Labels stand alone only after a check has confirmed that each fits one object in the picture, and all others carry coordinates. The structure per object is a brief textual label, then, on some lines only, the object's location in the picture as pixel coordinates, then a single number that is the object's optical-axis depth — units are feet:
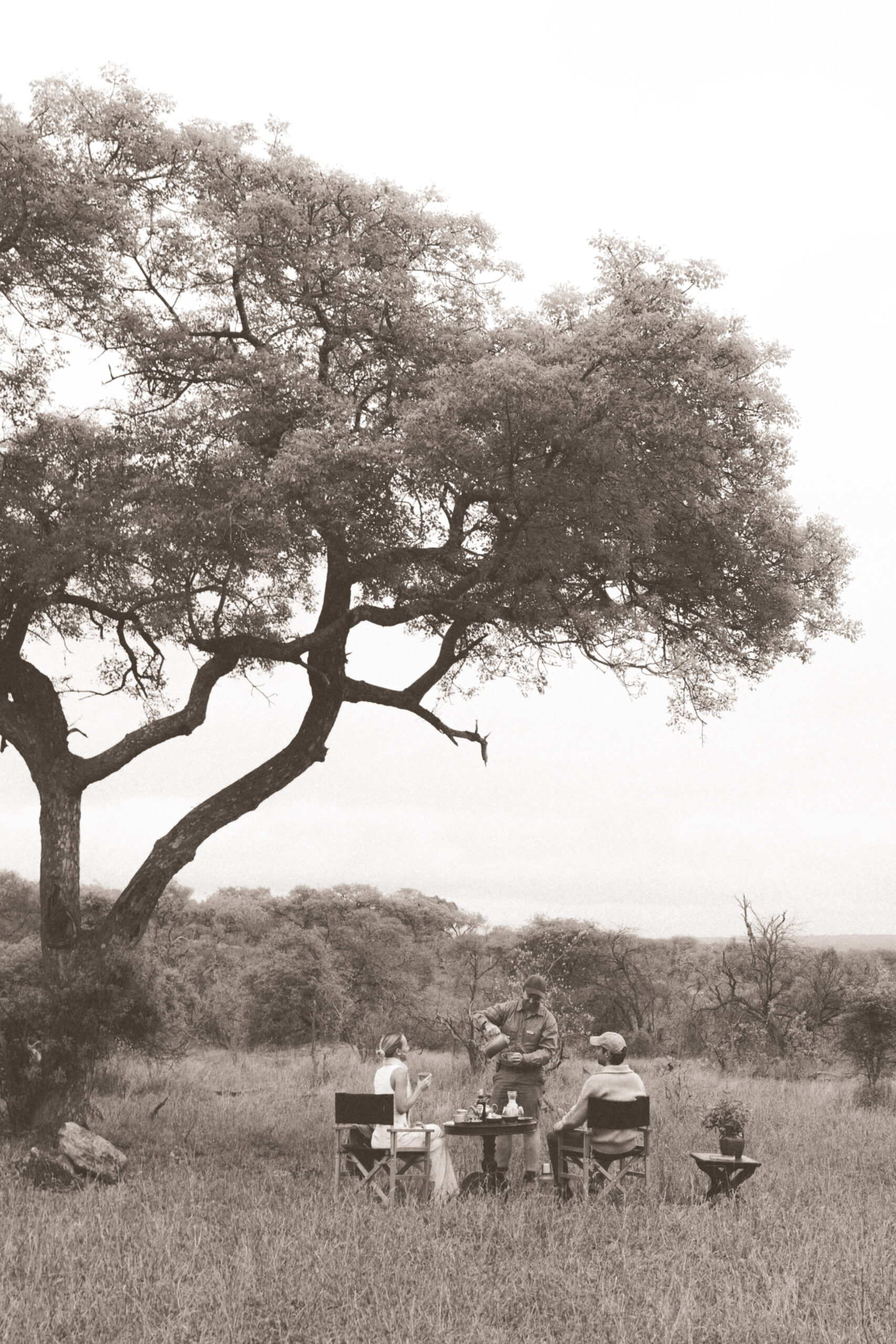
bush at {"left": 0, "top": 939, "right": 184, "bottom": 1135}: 39.37
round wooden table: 30.32
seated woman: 30.71
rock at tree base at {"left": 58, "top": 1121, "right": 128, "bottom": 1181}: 35.24
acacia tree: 37.81
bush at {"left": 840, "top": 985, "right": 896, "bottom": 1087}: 64.08
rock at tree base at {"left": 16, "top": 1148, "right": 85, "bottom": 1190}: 34.19
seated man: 31.04
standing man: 33.17
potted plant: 31.24
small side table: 30.81
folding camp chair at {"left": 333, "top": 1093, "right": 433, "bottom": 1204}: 30.04
